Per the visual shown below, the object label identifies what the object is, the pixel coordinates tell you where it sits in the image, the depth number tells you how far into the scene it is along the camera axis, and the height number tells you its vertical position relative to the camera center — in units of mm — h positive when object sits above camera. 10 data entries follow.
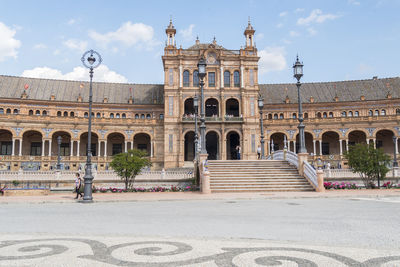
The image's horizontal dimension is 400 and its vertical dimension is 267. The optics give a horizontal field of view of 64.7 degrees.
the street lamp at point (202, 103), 19875 +3872
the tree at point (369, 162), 20969 -158
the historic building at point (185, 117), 45062 +6541
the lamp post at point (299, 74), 20394 +5549
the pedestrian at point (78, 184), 16570 -1194
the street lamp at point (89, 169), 14860 -386
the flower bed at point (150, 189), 21280 -1896
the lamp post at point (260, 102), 28109 +5187
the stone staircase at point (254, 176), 19141 -1047
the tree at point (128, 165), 21438 -243
